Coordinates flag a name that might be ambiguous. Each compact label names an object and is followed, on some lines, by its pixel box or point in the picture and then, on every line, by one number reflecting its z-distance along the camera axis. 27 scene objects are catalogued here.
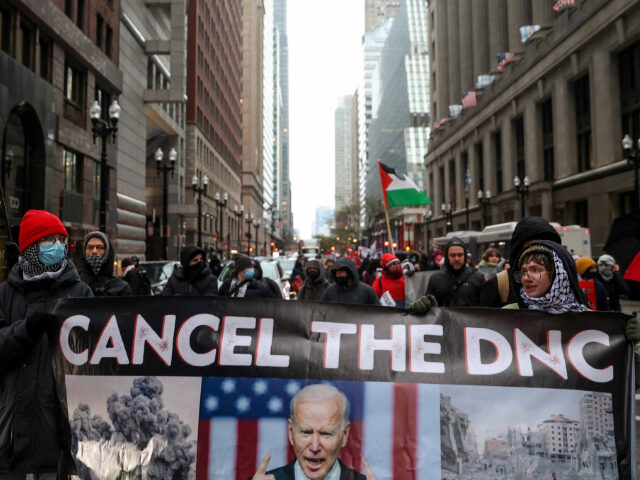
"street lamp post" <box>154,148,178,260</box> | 25.01
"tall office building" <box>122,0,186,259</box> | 31.06
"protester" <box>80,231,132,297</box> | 5.10
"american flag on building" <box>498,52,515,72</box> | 44.72
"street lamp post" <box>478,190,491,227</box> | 43.08
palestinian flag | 15.60
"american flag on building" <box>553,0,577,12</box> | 34.41
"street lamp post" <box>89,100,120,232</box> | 15.95
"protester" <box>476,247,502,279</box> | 11.21
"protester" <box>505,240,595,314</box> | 3.32
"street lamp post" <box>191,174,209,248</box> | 31.12
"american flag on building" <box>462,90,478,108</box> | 53.75
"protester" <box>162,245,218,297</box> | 7.68
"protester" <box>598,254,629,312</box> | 9.20
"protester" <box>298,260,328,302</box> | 9.52
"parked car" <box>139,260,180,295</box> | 15.55
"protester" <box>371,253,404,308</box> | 9.68
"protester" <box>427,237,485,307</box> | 6.86
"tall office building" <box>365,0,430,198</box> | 105.81
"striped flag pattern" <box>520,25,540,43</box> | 39.79
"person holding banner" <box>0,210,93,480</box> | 3.34
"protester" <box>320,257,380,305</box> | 7.55
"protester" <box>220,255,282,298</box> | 8.34
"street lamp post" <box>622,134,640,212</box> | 22.00
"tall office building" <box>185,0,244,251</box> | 57.66
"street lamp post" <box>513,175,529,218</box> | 34.92
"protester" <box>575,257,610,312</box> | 8.09
